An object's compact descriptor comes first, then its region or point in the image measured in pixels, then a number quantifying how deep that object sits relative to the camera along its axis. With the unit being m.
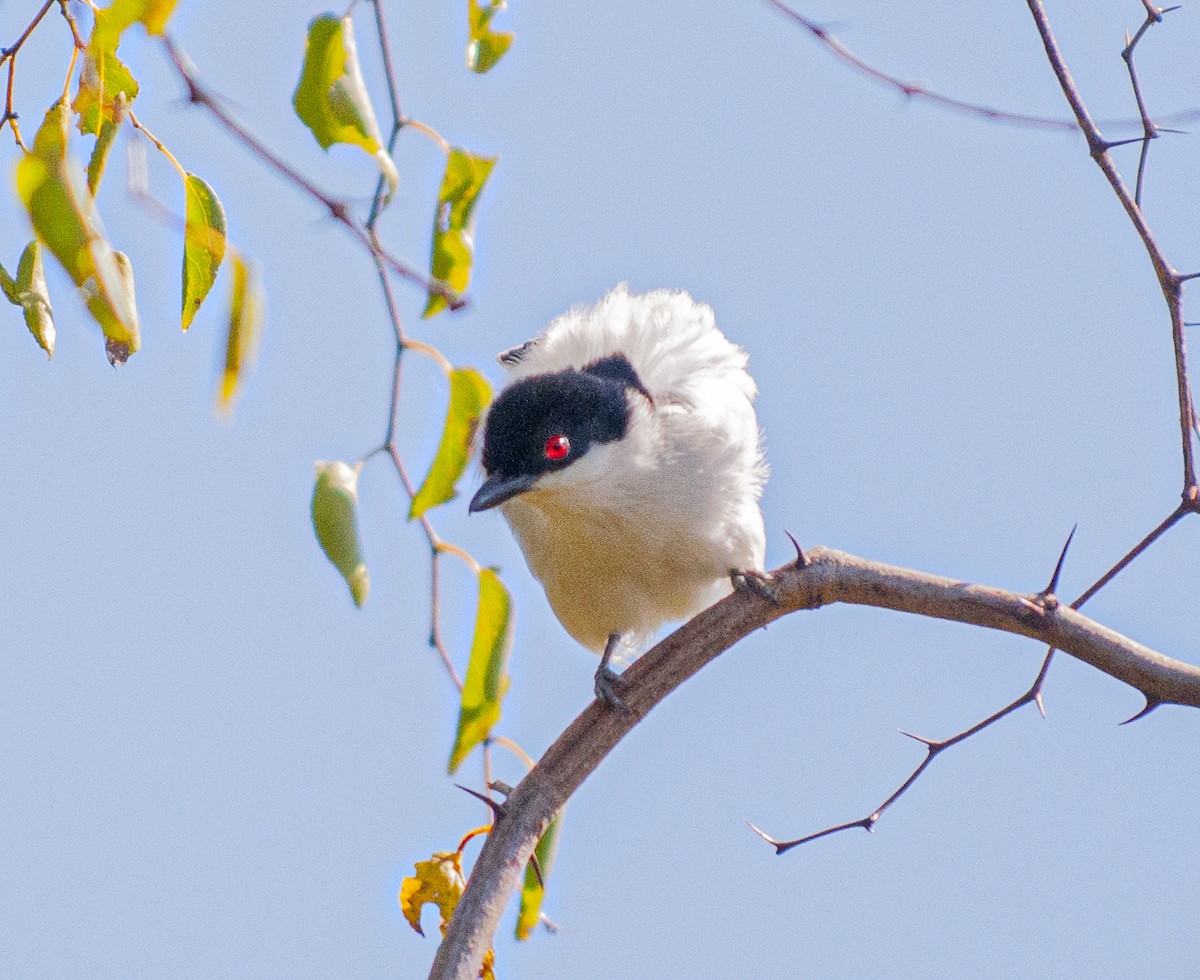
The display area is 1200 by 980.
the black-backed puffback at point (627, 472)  8.62
